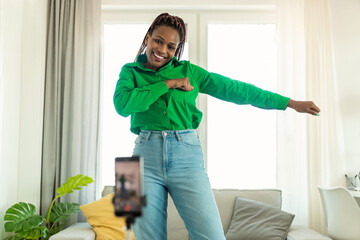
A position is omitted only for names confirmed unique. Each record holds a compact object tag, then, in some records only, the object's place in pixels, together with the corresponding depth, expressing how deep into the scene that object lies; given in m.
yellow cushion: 3.04
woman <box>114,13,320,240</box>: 1.48
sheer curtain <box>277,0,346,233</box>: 3.57
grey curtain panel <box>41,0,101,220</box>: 3.61
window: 3.76
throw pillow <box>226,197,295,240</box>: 3.06
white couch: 3.00
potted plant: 2.88
